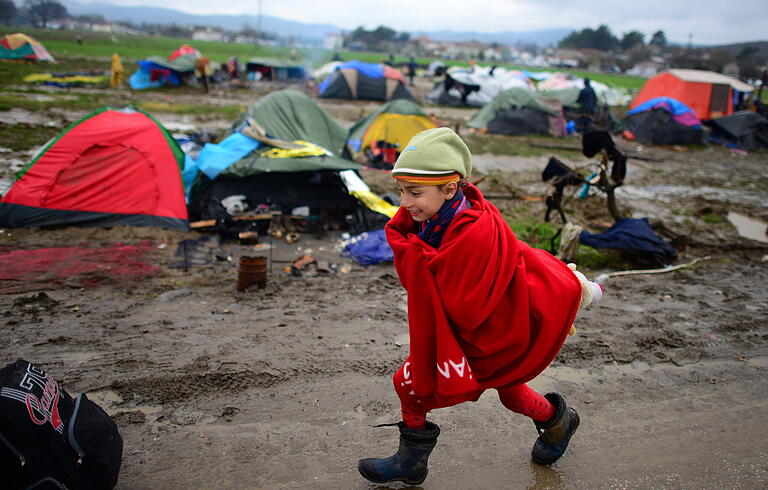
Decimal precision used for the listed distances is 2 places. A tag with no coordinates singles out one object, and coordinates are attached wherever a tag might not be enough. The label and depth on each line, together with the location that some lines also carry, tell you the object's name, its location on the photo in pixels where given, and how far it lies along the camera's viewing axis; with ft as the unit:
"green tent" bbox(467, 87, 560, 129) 67.05
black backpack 6.57
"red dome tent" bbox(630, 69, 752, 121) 80.64
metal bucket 18.22
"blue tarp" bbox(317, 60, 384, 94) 88.80
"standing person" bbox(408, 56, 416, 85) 124.26
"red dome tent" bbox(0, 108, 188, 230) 23.67
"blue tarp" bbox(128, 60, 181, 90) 81.10
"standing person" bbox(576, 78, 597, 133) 74.49
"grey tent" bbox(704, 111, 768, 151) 69.36
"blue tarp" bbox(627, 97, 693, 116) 67.62
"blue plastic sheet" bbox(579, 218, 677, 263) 24.08
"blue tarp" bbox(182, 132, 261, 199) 27.04
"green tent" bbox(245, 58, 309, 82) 110.52
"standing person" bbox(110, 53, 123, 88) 74.13
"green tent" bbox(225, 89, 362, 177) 29.99
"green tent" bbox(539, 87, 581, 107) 83.66
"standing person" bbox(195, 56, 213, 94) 83.35
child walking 6.72
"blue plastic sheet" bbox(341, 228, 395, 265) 23.86
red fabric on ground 18.16
